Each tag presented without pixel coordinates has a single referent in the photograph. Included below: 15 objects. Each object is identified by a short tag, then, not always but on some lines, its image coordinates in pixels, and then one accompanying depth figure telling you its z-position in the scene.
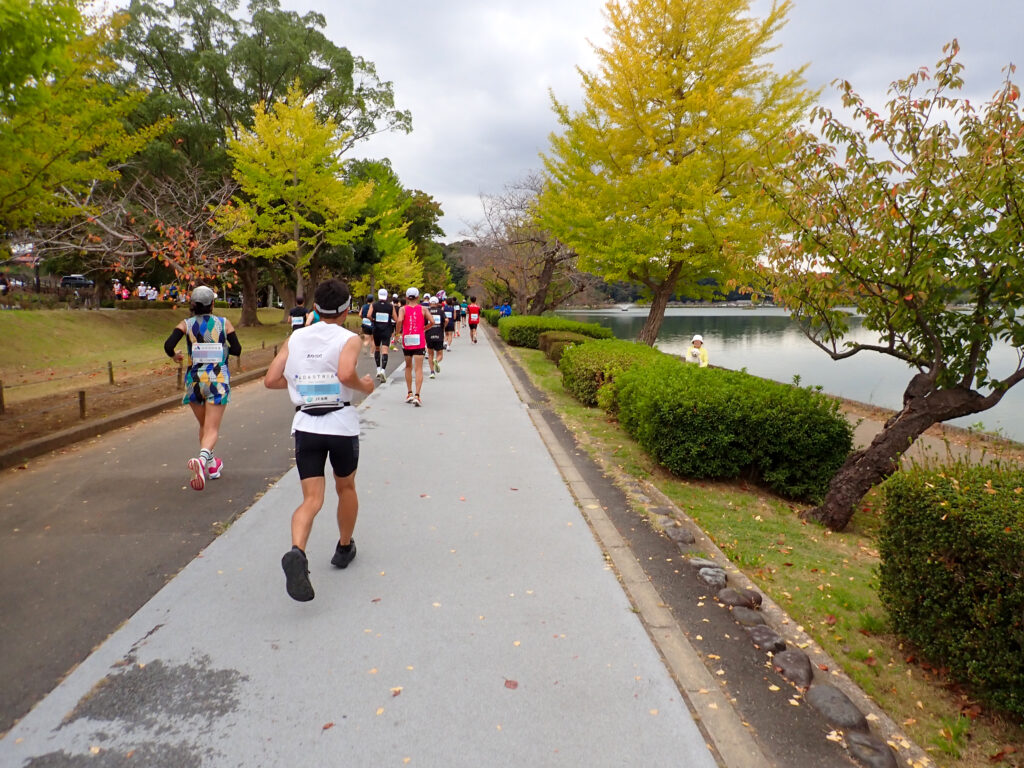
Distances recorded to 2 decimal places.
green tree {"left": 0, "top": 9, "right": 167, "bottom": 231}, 5.31
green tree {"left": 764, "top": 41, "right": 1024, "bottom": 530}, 4.25
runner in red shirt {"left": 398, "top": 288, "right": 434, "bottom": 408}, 9.38
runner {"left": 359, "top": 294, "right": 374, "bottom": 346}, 11.88
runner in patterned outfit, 5.45
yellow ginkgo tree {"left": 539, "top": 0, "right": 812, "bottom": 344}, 12.34
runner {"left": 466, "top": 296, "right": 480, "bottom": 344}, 22.13
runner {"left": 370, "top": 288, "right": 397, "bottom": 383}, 11.72
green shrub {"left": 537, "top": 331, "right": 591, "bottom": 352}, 16.67
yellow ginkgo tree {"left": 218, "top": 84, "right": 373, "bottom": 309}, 19.89
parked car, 43.09
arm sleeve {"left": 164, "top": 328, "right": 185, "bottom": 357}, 5.32
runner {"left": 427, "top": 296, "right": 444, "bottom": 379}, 12.35
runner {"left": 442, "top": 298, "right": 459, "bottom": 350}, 19.28
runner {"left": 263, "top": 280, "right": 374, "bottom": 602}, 3.28
